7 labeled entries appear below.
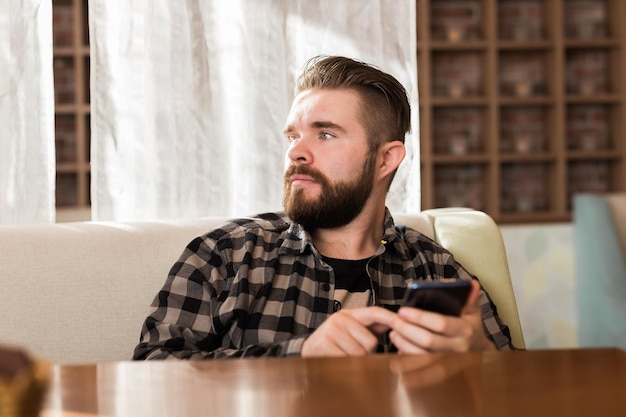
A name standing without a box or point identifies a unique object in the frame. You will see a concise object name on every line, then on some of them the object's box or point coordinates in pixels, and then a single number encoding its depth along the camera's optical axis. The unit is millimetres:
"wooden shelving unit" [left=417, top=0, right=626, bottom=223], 4879
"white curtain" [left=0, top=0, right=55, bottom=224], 1880
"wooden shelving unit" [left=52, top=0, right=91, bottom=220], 4676
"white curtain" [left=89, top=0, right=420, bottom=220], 1938
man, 1542
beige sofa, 1545
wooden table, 754
